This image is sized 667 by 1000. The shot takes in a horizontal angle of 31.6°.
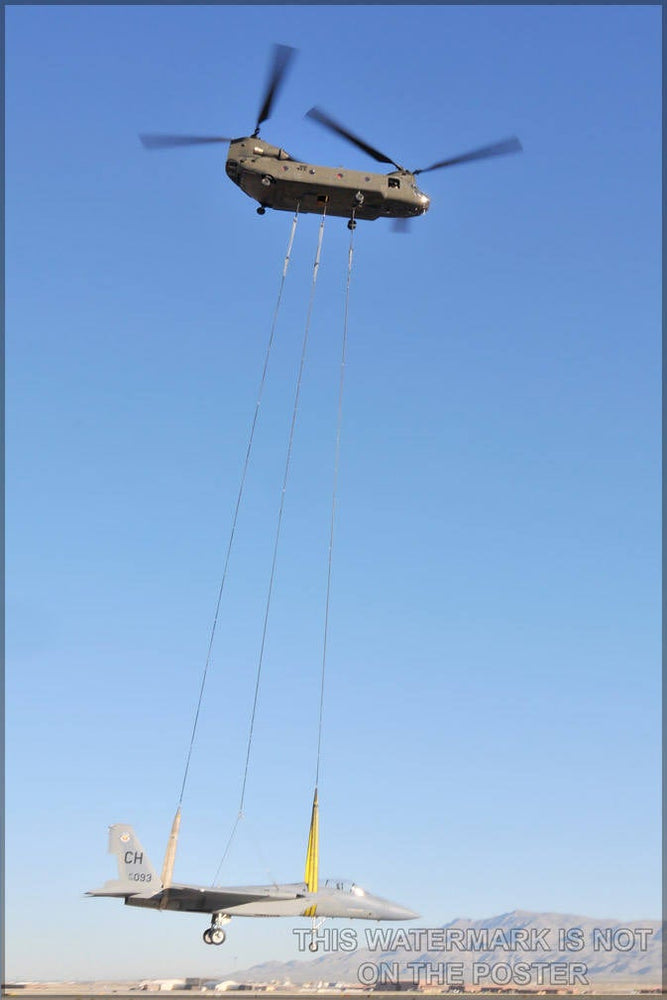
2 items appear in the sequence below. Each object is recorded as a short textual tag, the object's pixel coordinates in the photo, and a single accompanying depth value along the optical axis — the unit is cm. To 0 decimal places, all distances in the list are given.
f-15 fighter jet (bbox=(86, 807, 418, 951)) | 5025
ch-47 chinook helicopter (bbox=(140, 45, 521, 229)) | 4769
